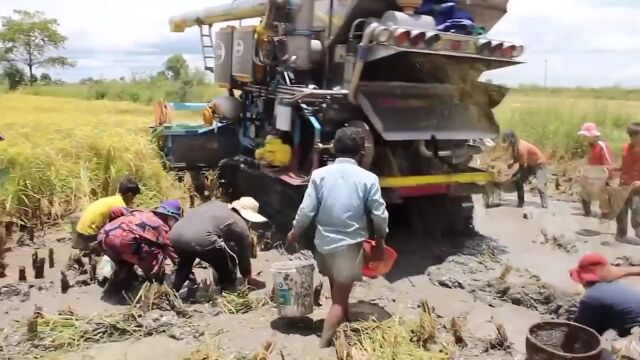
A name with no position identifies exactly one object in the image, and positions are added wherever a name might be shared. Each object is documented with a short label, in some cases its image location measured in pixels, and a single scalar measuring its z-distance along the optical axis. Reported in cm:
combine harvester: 655
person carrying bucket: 470
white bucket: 502
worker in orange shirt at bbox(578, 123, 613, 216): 859
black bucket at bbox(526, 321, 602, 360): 389
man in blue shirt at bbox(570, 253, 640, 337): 408
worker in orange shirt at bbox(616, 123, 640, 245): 771
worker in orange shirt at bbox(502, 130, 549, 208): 959
